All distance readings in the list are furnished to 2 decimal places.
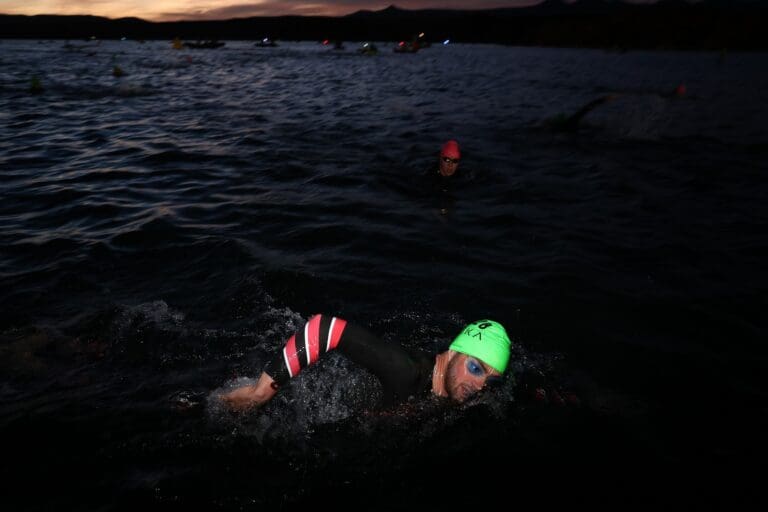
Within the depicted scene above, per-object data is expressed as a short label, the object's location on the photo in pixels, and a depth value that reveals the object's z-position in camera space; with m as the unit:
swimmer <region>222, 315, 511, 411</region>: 3.34
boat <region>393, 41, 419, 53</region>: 67.00
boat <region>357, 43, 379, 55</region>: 60.81
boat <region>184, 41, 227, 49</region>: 77.25
